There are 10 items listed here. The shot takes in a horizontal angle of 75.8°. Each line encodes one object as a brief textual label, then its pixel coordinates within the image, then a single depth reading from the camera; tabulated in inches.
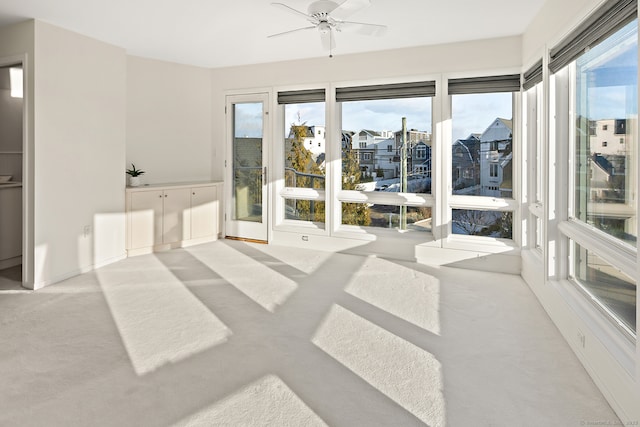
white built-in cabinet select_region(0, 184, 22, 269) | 177.9
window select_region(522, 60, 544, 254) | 155.8
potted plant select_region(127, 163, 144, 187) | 203.9
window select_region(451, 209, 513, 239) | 183.2
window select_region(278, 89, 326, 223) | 219.3
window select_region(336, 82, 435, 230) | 196.2
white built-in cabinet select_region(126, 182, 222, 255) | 199.2
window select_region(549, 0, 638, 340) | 86.1
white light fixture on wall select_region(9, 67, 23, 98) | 186.9
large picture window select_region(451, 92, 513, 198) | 180.4
